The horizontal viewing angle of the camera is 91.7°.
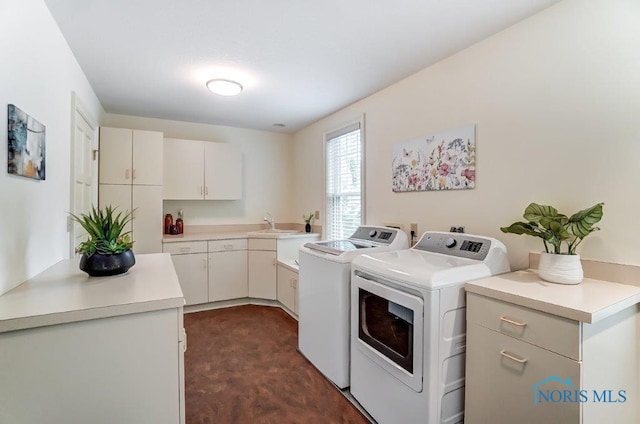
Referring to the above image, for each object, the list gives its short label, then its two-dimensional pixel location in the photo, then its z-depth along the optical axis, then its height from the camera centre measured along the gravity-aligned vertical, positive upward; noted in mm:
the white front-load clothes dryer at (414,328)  1519 -627
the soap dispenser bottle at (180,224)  3943 -174
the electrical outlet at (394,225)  2677 -121
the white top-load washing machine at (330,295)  2127 -627
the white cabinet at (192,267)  3574 -665
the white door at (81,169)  2221 +353
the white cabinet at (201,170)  3797 +512
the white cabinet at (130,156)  3318 +593
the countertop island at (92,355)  978 -494
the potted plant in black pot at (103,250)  1437 -191
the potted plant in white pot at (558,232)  1424 -97
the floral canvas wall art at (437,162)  2117 +376
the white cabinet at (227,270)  3758 -728
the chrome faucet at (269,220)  4547 -136
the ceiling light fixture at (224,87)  2621 +1071
